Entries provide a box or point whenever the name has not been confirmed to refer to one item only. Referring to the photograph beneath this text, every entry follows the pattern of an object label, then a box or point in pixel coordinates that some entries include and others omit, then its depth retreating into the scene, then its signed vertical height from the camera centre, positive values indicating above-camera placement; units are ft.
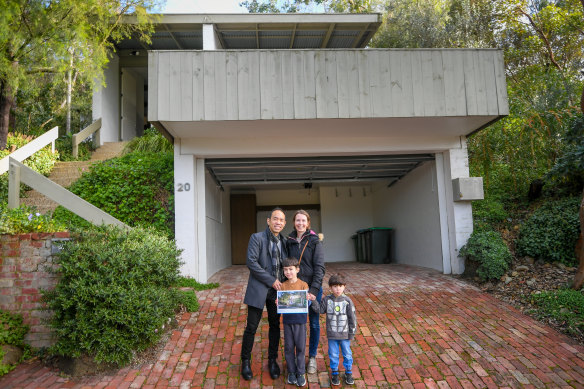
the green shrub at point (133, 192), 23.68 +2.43
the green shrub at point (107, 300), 12.67 -2.30
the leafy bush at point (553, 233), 20.36 -0.91
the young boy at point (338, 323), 11.42 -2.91
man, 11.55 -1.70
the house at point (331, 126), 20.07 +5.39
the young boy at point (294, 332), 11.36 -3.09
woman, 12.00 -0.82
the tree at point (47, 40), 24.94 +13.08
